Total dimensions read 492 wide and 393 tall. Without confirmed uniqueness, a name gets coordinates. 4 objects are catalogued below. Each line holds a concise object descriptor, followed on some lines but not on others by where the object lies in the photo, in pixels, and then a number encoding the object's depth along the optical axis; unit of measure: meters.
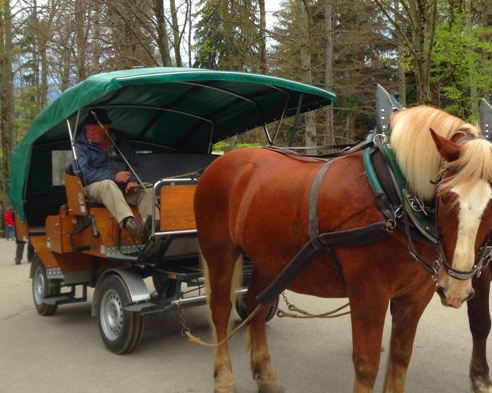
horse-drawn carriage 4.91
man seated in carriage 5.19
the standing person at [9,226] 16.80
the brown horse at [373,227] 2.43
